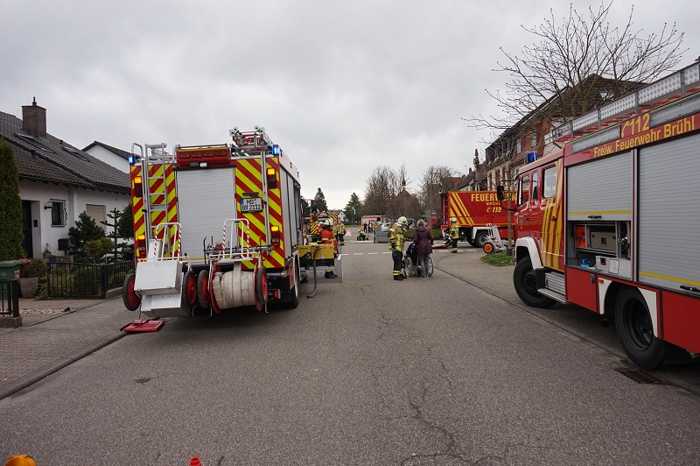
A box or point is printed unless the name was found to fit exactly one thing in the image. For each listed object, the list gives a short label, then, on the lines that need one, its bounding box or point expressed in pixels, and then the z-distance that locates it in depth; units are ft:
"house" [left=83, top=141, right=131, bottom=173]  117.29
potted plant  35.96
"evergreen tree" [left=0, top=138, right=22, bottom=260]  39.27
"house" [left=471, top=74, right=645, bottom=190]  41.93
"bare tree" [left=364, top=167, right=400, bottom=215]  258.37
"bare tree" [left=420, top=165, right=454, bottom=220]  180.68
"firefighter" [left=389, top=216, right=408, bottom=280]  45.27
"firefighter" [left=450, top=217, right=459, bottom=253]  81.87
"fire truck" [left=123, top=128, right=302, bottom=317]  24.80
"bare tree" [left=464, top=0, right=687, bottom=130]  41.09
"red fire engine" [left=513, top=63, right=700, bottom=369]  13.92
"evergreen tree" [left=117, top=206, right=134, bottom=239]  60.59
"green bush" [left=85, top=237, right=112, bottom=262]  53.42
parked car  124.72
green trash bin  25.36
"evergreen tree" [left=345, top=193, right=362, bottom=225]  416.32
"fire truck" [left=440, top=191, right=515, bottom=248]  80.82
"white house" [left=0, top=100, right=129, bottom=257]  52.44
